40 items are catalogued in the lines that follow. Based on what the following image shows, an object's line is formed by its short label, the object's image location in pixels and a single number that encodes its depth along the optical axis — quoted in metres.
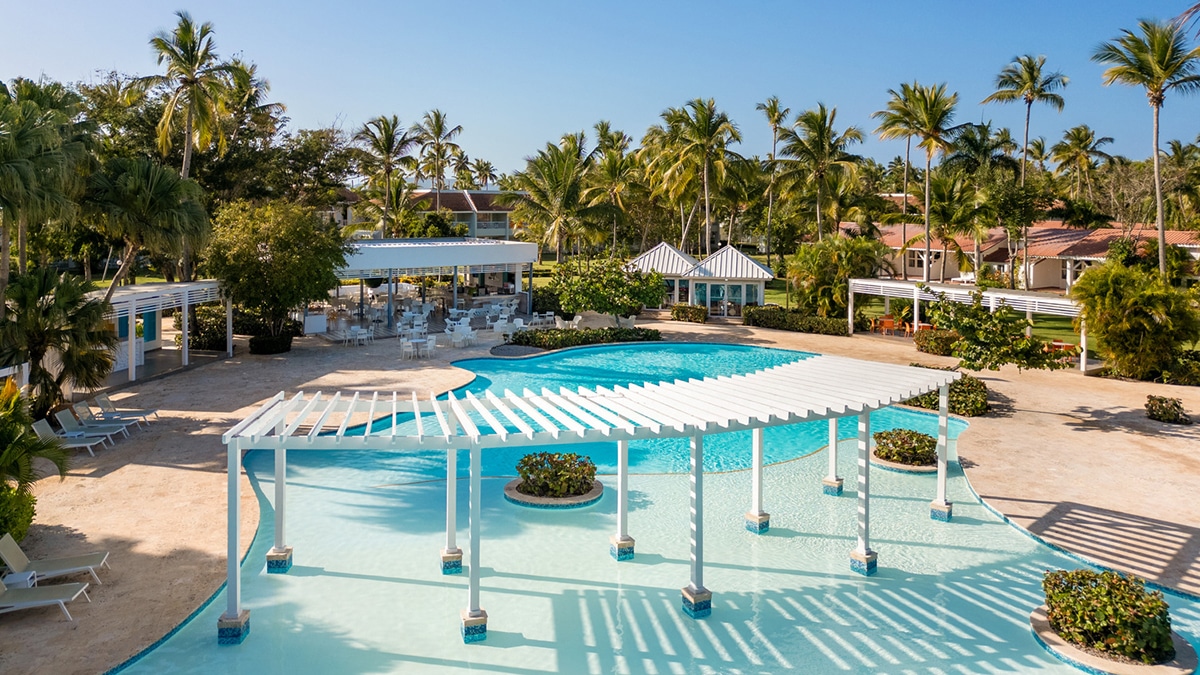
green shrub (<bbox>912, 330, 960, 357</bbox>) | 26.42
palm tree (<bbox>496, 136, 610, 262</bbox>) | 39.16
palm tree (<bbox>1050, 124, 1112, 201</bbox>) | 58.84
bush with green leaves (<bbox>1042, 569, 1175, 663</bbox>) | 7.89
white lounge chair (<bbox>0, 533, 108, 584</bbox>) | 8.75
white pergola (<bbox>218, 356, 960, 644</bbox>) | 8.25
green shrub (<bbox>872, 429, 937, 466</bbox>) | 14.45
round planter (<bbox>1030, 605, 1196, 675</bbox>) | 7.77
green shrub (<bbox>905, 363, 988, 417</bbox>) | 17.95
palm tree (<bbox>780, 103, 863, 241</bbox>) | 40.34
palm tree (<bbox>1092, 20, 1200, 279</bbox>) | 24.66
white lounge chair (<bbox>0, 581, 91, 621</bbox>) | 8.20
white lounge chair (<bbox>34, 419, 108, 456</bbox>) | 14.10
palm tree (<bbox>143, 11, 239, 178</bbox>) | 25.91
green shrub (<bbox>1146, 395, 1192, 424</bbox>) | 17.44
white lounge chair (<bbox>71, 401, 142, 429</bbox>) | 15.36
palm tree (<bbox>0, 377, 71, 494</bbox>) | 9.19
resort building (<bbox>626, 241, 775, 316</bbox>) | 34.34
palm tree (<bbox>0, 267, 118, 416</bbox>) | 14.69
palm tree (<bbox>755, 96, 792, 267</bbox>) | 47.72
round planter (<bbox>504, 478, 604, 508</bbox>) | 12.43
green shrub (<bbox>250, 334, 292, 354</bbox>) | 24.70
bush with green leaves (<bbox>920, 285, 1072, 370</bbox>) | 17.22
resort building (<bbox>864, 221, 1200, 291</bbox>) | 37.91
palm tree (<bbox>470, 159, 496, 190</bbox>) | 104.00
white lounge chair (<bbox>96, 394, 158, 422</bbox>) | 15.74
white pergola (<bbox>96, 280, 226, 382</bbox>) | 20.00
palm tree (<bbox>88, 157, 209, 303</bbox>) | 19.45
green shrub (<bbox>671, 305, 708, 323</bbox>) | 34.31
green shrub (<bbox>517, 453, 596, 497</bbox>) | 12.66
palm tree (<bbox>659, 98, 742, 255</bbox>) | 37.09
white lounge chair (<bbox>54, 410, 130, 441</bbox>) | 14.71
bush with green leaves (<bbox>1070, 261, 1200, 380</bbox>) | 20.27
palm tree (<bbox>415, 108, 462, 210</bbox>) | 60.44
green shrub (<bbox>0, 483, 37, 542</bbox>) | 9.36
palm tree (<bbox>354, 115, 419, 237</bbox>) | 47.97
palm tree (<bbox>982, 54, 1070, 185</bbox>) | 40.12
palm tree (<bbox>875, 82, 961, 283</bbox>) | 32.22
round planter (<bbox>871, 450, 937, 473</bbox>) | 14.15
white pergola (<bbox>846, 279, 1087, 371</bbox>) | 23.12
